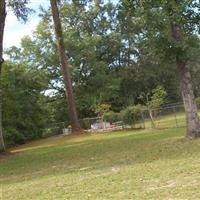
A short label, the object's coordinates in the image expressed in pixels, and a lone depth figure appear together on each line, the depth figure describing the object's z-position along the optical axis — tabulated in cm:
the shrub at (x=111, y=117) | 4147
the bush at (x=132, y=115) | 3581
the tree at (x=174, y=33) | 1694
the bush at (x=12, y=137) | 3808
